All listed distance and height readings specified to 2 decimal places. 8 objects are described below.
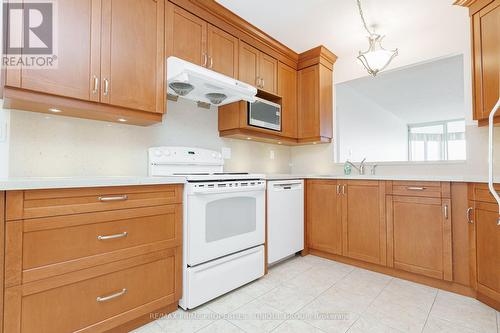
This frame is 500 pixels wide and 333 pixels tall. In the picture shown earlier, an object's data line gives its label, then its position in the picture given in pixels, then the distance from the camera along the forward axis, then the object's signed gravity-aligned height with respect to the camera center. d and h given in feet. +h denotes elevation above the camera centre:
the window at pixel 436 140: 18.43 +2.47
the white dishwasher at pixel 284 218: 7.91 -1.56
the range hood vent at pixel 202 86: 5.84 +2.26
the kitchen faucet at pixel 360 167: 9.65 +0.20
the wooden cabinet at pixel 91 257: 3.70 -1.49
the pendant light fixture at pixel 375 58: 6.77 +3.15
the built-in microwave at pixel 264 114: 8.34 +2.05
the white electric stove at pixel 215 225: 5.60 -1.33
